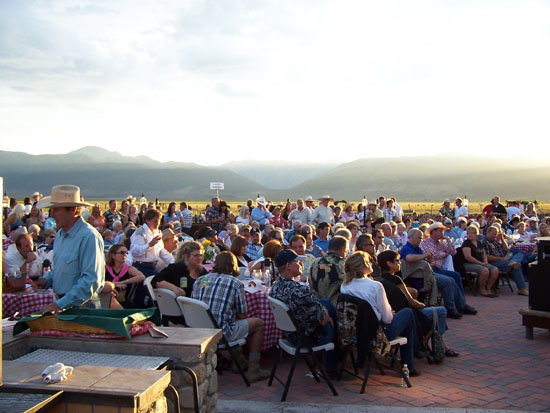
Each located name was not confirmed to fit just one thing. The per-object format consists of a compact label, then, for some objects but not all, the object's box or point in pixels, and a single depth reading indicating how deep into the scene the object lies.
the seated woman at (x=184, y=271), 6.11
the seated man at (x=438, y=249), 8.75
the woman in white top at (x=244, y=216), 12.54
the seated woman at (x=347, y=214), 14.34
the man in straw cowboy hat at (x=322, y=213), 13.27
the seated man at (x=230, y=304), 5.36
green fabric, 3.65
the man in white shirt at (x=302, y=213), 13.43
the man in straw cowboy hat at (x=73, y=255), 3.87
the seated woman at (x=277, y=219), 13.95
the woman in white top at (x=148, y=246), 7.78
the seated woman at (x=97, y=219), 11.68
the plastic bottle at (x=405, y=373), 5.30
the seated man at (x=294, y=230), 11.13
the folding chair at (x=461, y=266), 10.08
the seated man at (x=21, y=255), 6.49
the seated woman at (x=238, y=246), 7.32
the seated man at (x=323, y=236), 9.31
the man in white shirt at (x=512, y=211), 17.72
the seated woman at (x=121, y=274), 6.89
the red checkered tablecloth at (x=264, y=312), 6.05
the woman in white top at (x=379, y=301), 5.13
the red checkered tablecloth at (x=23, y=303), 5.79
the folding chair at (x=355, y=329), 5.06
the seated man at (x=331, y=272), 5.86
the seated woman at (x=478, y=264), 9.98
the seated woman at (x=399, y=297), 5.69
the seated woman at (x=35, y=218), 12.16
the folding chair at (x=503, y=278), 10.43
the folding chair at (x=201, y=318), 5.14
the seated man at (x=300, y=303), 5.11
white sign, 18.60
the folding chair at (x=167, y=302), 5.77
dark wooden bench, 6.78
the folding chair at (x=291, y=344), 4.94
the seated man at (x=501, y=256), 10.27
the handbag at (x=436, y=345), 5.94
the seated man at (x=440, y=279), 7.89
